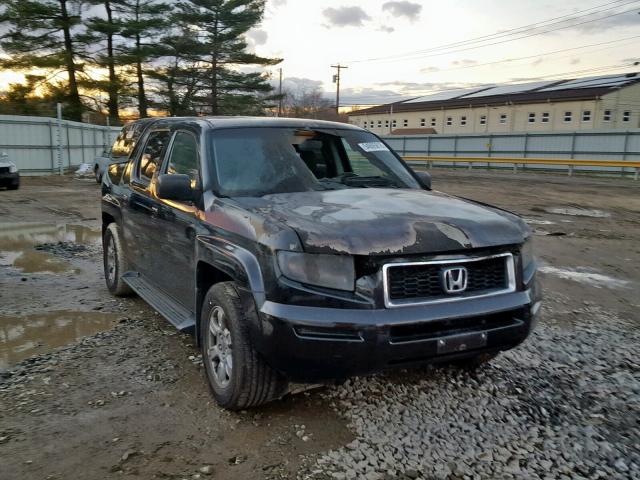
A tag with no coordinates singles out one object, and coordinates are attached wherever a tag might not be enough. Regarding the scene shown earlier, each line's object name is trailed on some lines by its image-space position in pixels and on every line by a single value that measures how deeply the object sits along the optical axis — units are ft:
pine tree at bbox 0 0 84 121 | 101.45
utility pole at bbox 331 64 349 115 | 216.02
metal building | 149.38
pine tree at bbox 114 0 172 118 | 111.04
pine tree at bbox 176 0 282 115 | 119.24
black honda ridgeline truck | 9.02
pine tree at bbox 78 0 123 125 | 107.96
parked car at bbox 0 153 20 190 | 54.08
